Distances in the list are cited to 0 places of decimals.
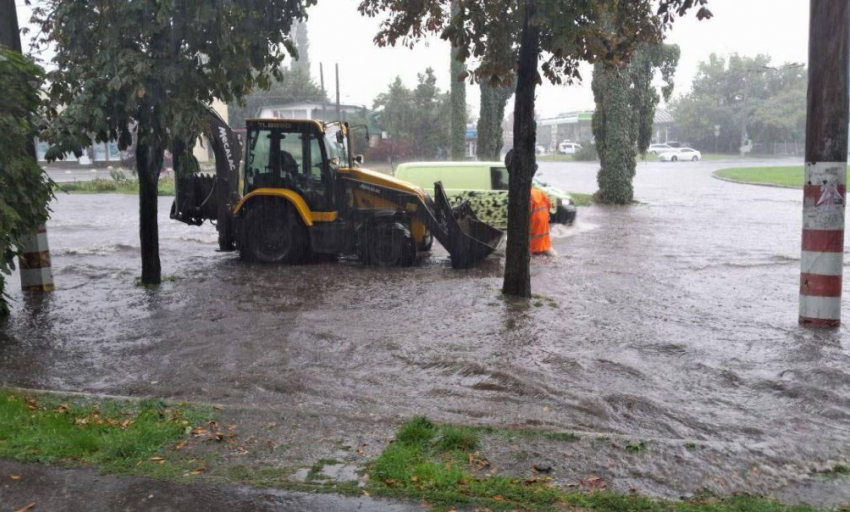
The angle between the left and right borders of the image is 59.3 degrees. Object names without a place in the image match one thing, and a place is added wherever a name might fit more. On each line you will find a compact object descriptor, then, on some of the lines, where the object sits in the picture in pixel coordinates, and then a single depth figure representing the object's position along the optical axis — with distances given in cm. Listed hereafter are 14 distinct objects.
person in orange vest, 1517
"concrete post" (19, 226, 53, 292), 1094
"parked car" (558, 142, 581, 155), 8244
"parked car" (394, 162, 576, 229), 1777
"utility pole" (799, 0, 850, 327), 782
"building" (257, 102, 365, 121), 5888
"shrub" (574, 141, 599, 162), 6994
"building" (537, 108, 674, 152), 10319
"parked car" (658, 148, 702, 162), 7262
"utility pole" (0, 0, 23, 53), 1023
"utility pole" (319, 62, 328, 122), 5718
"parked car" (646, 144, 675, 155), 7745
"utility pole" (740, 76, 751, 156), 8031
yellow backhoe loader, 1365
